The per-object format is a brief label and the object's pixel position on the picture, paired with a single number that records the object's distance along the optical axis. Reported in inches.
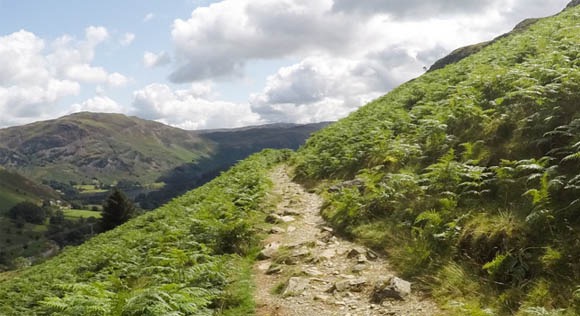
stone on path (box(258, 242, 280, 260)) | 458.6
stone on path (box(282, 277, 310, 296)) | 352.8
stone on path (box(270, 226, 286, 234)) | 531.5
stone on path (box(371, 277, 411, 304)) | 312.2
